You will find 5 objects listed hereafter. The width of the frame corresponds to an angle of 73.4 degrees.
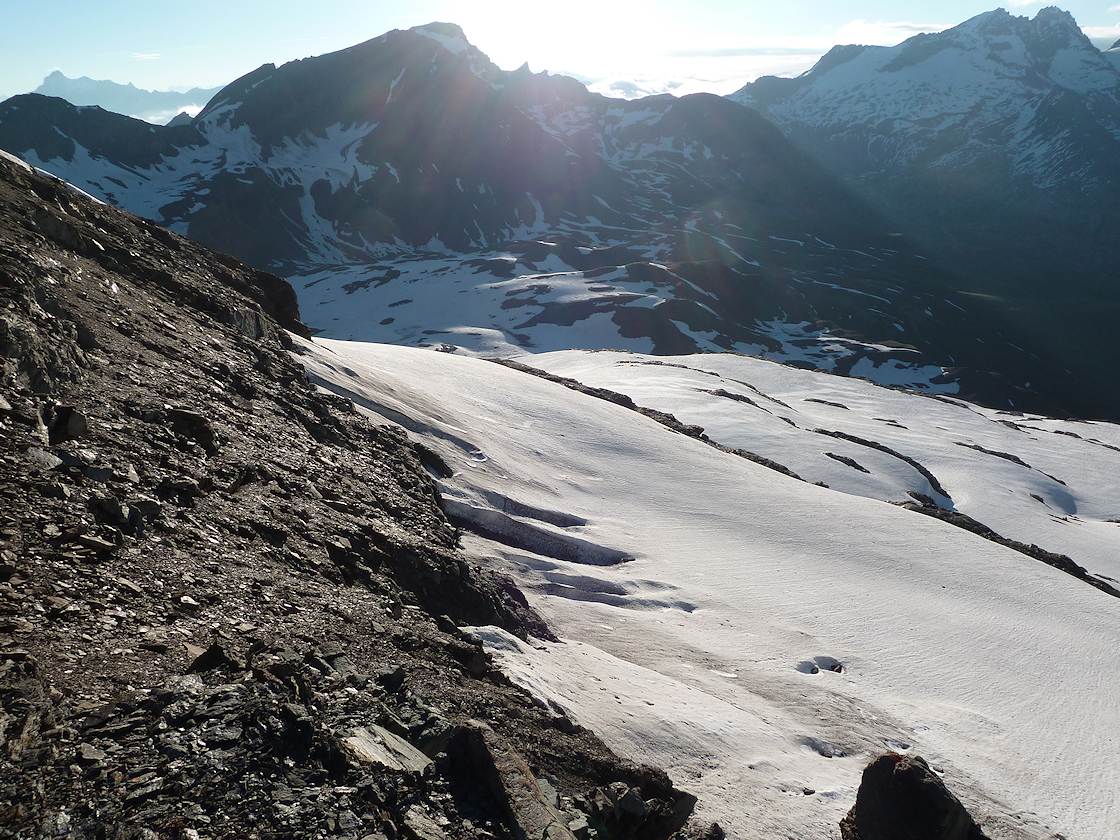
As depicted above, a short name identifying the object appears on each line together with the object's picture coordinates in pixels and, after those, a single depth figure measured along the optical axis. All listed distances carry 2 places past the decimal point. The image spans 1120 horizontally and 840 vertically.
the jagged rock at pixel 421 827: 6.86
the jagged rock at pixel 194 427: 13.22
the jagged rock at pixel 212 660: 7.71
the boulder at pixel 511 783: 7.89
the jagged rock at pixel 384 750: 7.34
